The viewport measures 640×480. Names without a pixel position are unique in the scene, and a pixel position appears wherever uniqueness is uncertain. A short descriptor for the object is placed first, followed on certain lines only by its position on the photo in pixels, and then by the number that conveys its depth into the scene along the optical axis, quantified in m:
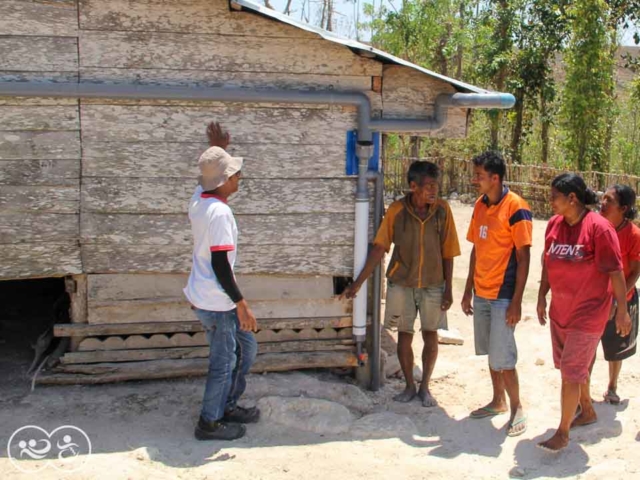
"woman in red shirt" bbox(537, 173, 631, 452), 3.83
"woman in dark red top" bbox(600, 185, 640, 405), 4.49
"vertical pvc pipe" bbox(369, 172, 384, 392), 4.86
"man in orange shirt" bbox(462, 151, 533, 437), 4.21
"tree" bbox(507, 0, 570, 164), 16.70
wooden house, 4.30
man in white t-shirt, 3.71
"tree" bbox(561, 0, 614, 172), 14.92
